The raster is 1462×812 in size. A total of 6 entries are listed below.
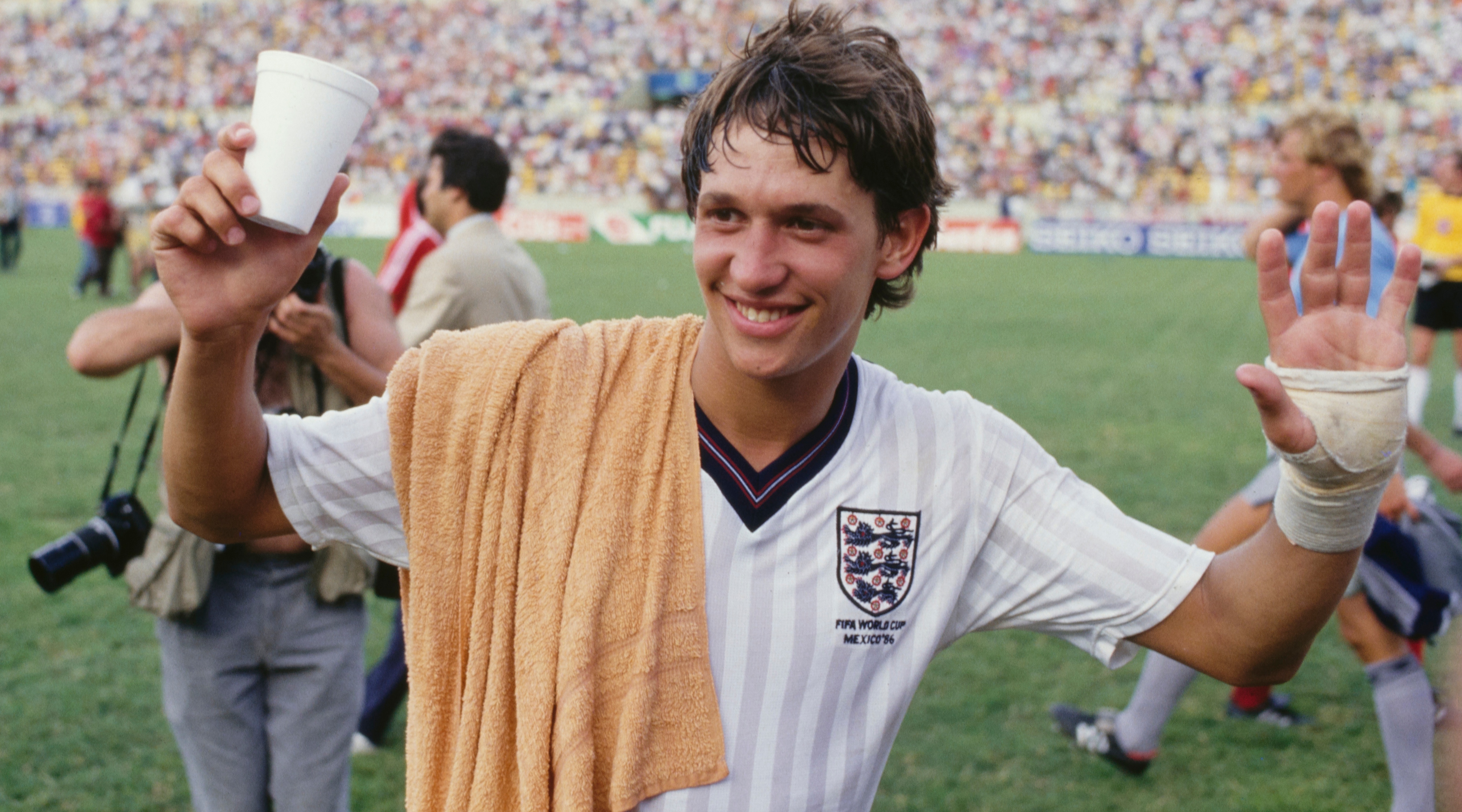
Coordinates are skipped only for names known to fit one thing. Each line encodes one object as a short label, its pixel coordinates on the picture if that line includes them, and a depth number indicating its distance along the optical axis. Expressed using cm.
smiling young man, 171
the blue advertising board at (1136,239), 2923
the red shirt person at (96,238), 1836
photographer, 308
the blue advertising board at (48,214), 3531
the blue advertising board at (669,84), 4325
